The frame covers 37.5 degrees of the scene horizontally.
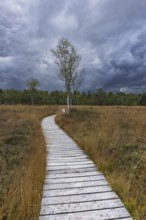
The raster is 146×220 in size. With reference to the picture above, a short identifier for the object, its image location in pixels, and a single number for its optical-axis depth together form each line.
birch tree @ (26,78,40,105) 58.72
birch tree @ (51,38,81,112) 23.17
